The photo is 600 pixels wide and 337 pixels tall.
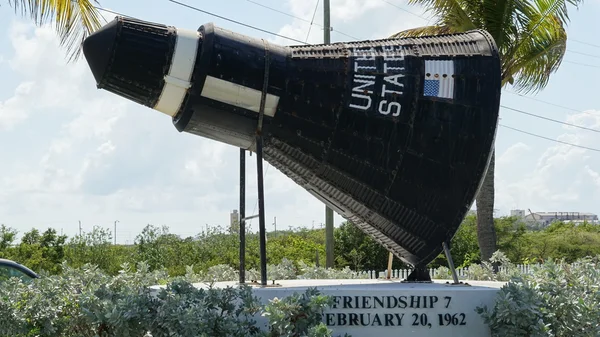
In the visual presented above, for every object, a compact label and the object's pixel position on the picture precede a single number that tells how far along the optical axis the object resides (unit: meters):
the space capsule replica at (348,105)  6.47
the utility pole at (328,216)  16.72
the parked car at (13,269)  10.93
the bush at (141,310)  5.79
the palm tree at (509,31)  15.66
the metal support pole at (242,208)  7.28
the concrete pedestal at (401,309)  6.48
